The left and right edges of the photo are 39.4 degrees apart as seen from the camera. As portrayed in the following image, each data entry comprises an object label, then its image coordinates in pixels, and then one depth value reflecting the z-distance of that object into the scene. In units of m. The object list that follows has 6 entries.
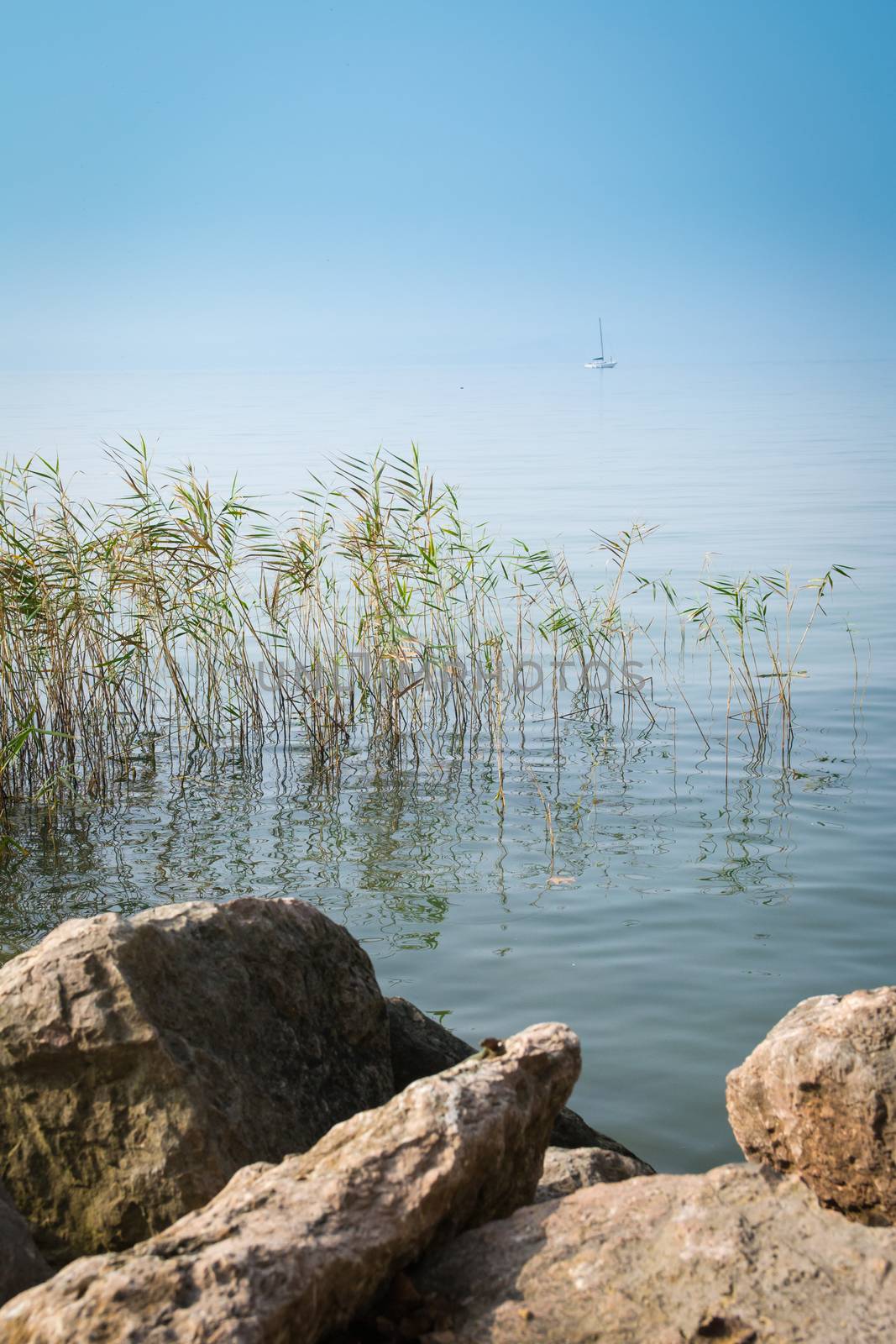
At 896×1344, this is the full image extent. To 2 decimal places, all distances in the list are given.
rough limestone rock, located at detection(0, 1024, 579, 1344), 2.17
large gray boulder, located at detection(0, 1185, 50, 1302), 2.90
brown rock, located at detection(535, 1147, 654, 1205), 3.42
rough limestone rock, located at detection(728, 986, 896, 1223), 3.00
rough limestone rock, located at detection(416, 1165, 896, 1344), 2.25
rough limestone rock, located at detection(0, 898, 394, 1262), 3.29
